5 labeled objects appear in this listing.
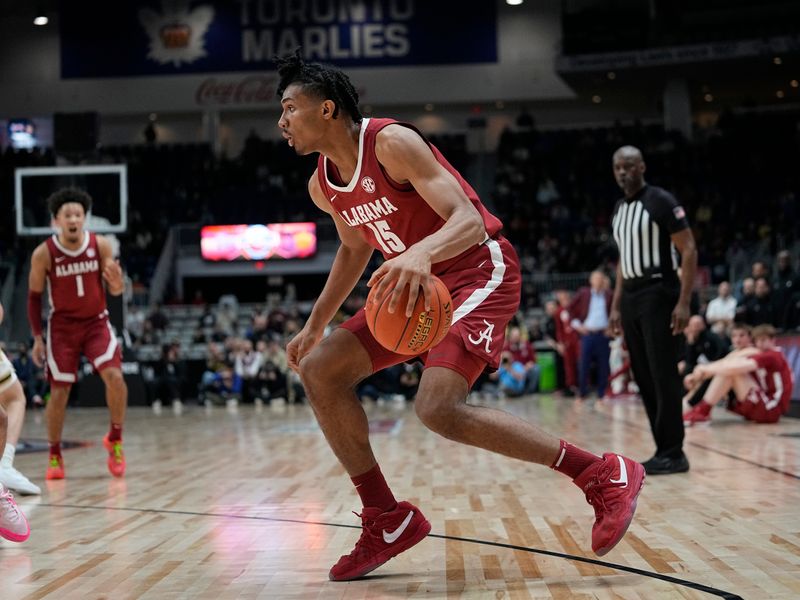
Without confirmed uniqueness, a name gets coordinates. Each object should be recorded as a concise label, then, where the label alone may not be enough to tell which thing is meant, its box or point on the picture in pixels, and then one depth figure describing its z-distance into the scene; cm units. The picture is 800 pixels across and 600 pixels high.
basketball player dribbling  312
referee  559
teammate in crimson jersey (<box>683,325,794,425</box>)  898
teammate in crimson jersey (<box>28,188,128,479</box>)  638
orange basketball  287
